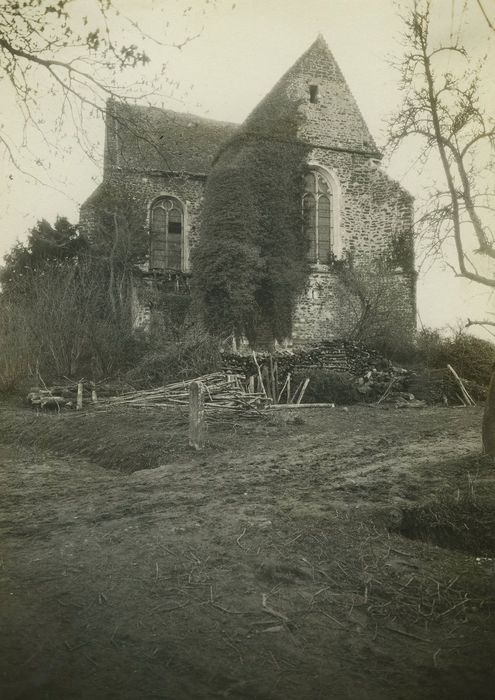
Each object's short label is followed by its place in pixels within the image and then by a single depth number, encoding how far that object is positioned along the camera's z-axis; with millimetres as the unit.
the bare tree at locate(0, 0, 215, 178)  4281
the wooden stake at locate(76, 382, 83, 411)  12560
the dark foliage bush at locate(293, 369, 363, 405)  14164
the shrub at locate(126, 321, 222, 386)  14188
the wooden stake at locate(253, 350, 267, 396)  13383
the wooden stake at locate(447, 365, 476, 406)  14320
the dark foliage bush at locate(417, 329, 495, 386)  15211
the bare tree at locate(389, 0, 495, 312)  7273
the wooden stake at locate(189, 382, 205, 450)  8156
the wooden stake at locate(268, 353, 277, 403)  13664
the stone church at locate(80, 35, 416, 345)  19203
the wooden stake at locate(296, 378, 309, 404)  13574
